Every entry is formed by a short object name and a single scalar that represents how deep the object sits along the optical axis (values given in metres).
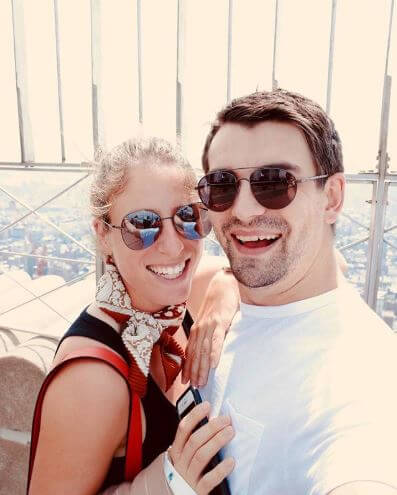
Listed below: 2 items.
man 0.70
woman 0.89
